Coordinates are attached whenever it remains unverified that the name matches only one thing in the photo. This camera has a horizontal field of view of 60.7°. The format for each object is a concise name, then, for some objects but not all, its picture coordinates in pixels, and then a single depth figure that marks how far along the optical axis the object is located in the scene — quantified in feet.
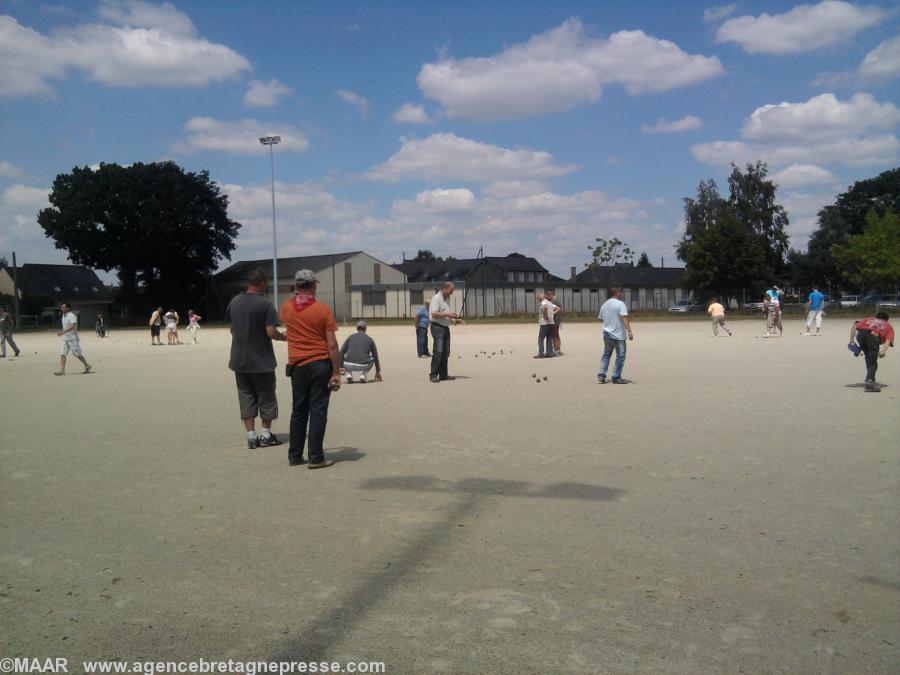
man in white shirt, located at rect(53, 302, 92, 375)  58.34
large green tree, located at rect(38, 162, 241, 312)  221.87
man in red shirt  38.96
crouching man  47.91
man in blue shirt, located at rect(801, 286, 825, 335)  92.82
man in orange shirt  24.17
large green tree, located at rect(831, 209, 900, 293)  192.85
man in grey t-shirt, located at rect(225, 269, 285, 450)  27.07
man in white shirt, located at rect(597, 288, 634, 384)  43.82
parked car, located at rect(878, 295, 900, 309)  191.68
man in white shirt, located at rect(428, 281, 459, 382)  46.55
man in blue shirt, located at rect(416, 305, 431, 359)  67.26
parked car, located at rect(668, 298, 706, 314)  242.58
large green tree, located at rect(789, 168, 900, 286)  286.05
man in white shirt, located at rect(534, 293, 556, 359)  64.13
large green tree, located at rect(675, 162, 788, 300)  226.99
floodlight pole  169.99
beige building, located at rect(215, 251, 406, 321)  237.86
